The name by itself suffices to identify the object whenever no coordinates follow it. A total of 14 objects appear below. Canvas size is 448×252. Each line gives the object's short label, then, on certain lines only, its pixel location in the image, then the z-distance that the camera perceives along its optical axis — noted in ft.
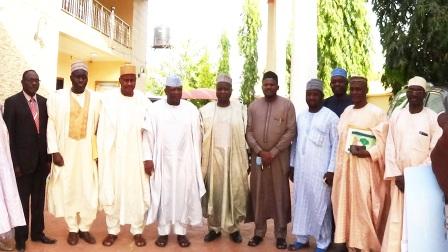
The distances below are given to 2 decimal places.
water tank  114.62
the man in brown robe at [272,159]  16.56
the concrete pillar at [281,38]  49.78
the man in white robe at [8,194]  13.76
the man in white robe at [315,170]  15.64
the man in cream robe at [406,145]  12.30
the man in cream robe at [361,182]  14.07
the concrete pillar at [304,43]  27.12
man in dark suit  15.53
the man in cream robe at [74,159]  16.29
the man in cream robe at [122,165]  16.49
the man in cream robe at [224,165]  17.25
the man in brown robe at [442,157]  10.38
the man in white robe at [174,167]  16.66
